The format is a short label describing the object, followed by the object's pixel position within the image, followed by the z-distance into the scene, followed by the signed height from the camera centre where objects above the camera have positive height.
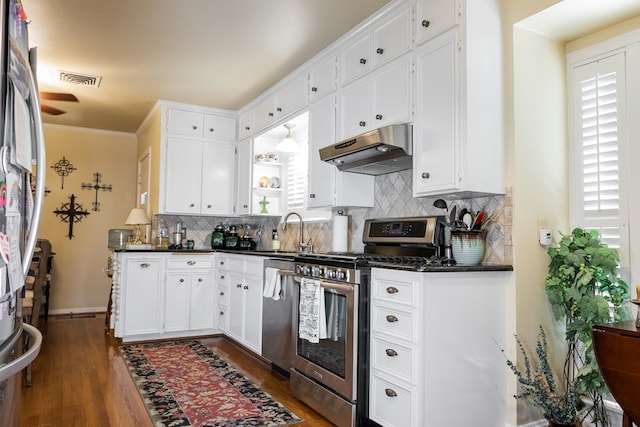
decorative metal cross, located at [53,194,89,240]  6.81 +0.25
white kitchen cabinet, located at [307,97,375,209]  3.75 +0.42
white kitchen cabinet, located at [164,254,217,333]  5.07 -0.69
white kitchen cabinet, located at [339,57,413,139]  3.03 +0.90
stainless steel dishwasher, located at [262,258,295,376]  3.53 -0.70
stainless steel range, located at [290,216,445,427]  2.65 -0.51
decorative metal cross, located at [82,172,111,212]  7.00 +0.63
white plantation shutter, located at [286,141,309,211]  5.01 +0.56
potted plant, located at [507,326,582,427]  2.34 -0.81
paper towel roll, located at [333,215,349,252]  4.00 -0.02
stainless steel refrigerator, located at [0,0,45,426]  0.99 +0.09
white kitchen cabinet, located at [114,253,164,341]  4.86 -0.68
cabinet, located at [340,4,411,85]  3.07 +1.29
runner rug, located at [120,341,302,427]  2.83 -1.11
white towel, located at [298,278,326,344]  2.95 -0.50
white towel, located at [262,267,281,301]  3.70 -0.42
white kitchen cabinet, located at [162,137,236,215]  5.56 +0.63
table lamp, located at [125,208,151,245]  5.61 +0.13
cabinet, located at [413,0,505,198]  2.61 +0.68
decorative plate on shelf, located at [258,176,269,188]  5.38 +0.55
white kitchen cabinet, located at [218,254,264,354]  4.13 -0.62
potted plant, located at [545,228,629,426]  2.37 -0.31
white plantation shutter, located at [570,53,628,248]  2.60 +0.49
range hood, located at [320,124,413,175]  2.94 +0.53
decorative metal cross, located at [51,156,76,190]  6.83 +0.89
